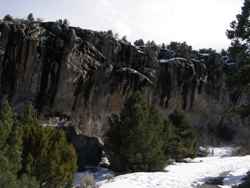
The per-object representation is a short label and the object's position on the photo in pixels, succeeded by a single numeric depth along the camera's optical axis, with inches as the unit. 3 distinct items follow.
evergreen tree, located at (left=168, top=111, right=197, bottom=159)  1072.9
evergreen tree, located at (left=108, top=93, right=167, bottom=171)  777.6
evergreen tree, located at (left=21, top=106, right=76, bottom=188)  508.1
